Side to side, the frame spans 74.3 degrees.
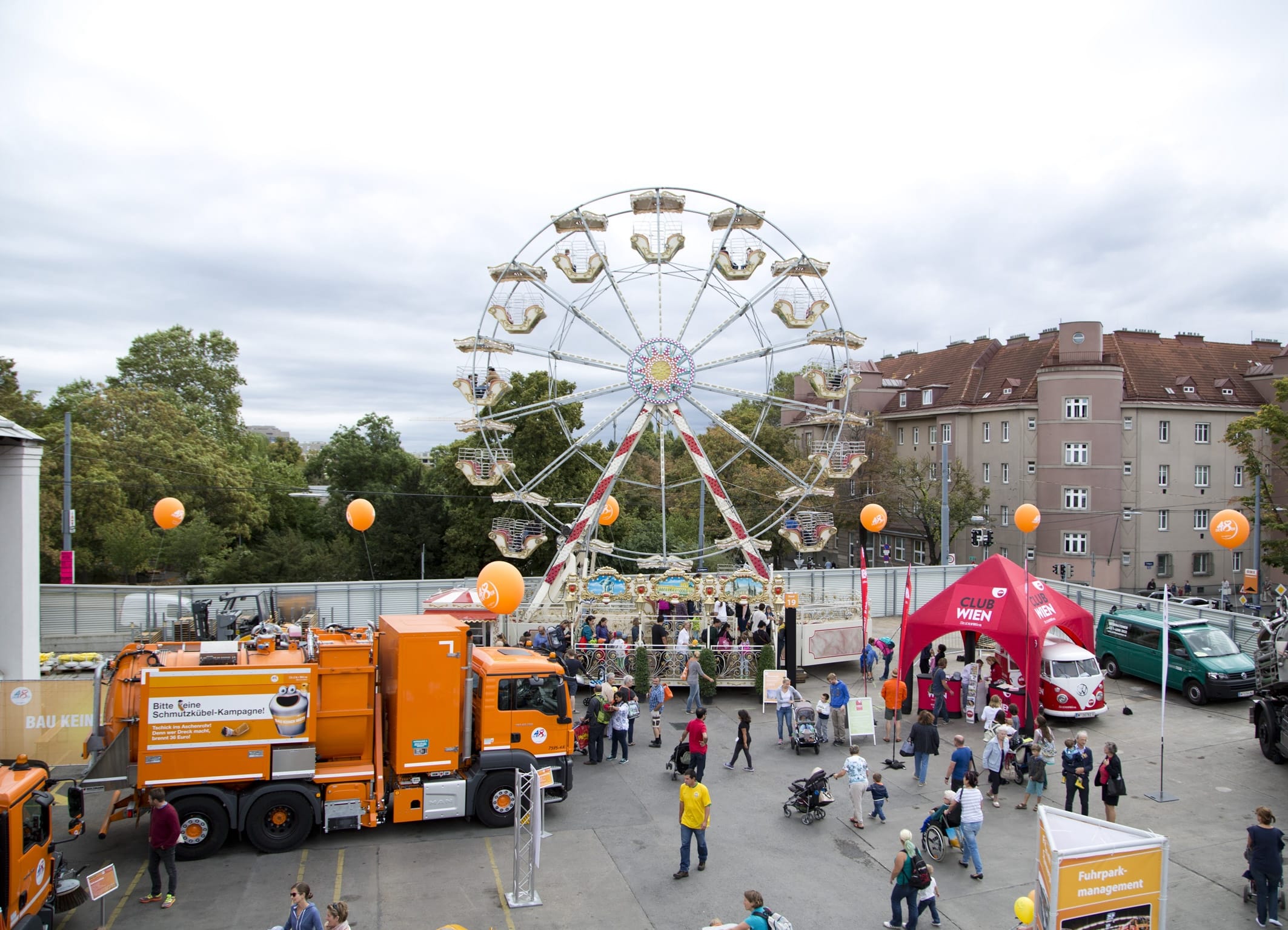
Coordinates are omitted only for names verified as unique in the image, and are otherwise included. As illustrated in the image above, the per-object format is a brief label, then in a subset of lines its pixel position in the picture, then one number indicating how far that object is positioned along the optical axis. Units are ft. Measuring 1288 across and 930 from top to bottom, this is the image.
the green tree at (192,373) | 160.35
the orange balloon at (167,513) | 75.97
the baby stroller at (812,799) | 41.81
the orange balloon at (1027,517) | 81.87
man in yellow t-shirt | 35.06
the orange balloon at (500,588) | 53.88
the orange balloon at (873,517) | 79.46
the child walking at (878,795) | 41.09
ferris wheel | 76.79
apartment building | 137.49
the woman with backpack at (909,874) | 30.40
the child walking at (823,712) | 53.16
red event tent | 54.75
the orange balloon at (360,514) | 77.20
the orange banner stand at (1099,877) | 23.72
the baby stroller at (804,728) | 52.65
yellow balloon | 25.85
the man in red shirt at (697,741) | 44.06
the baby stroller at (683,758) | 44.01
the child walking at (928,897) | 30.78
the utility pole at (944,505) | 94.51
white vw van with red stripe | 58.03
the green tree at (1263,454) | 97.71
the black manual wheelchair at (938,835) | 37.01
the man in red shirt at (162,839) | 32.76
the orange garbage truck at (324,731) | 36.96
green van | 63.31
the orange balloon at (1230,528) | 63.57
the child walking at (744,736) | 48.62
